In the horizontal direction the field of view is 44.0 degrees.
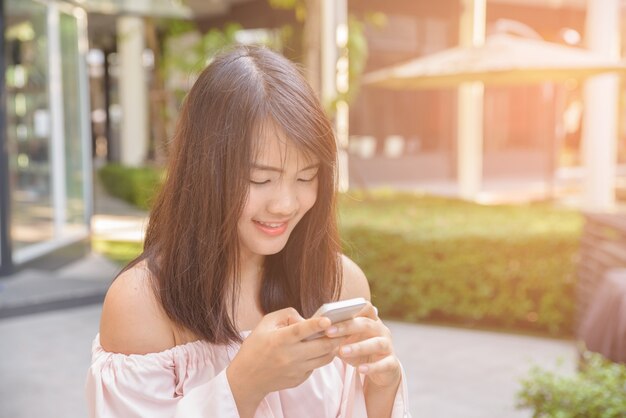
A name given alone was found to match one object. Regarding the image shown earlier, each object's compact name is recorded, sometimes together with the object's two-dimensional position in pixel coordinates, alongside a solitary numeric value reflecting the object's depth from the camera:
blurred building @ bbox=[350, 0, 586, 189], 15.37
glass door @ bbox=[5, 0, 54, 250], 7.20
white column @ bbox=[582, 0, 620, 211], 9.34
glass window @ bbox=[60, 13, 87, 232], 8.30
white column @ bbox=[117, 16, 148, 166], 16.70
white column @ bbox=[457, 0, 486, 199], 10.67
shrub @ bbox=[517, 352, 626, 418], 2.38
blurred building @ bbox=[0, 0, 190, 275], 7.07
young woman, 1.25
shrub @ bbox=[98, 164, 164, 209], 11.93
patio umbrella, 6.55
